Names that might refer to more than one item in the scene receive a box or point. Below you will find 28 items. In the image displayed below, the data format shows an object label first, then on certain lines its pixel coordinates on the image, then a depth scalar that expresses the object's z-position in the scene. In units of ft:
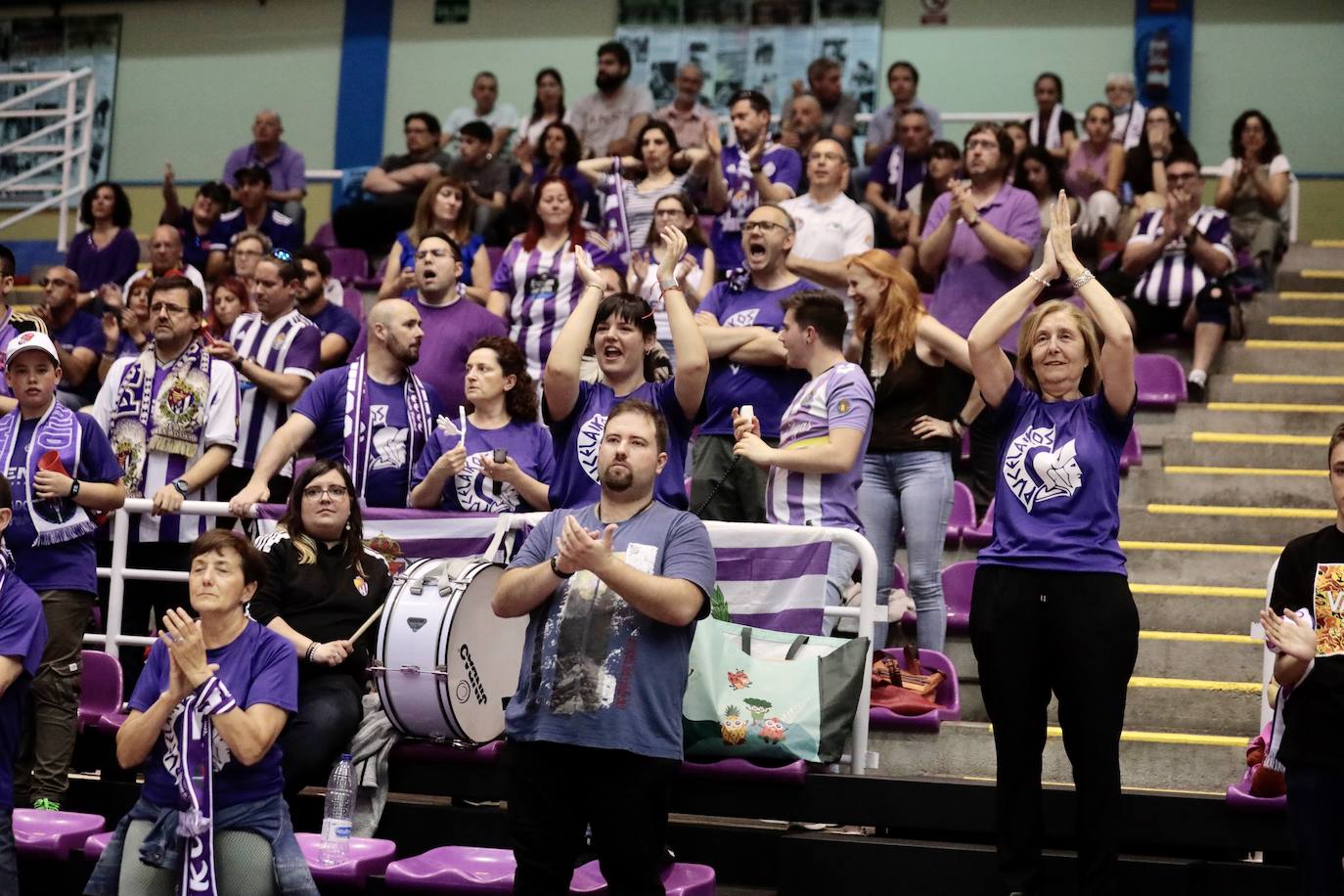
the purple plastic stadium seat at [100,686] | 38.45
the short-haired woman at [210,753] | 28.73
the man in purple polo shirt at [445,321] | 48.08
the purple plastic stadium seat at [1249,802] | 30.60
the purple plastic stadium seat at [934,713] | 35.88
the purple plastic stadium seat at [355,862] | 31.55
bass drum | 33.83
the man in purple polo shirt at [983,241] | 49.83
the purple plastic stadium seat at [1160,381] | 52.42
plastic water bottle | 33.30
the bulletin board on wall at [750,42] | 86.12
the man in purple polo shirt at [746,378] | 40.47
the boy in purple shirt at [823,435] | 35.53
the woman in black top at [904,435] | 39.29
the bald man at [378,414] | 42.22
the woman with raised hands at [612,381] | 33.83
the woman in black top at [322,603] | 34.37
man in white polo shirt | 52.16
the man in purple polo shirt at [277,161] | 73.51
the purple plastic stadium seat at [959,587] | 42.51
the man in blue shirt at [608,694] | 26.86
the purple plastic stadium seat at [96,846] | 32.96
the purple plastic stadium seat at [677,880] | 29.94
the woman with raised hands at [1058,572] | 28.50
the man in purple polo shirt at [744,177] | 55.26
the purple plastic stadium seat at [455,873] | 30.66
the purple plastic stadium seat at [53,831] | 33.32
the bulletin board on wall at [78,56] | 97.35
